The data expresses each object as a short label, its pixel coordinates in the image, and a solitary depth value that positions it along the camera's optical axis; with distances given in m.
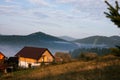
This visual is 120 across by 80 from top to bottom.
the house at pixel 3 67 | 29.88
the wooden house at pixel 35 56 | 46.16
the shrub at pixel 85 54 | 33.89
